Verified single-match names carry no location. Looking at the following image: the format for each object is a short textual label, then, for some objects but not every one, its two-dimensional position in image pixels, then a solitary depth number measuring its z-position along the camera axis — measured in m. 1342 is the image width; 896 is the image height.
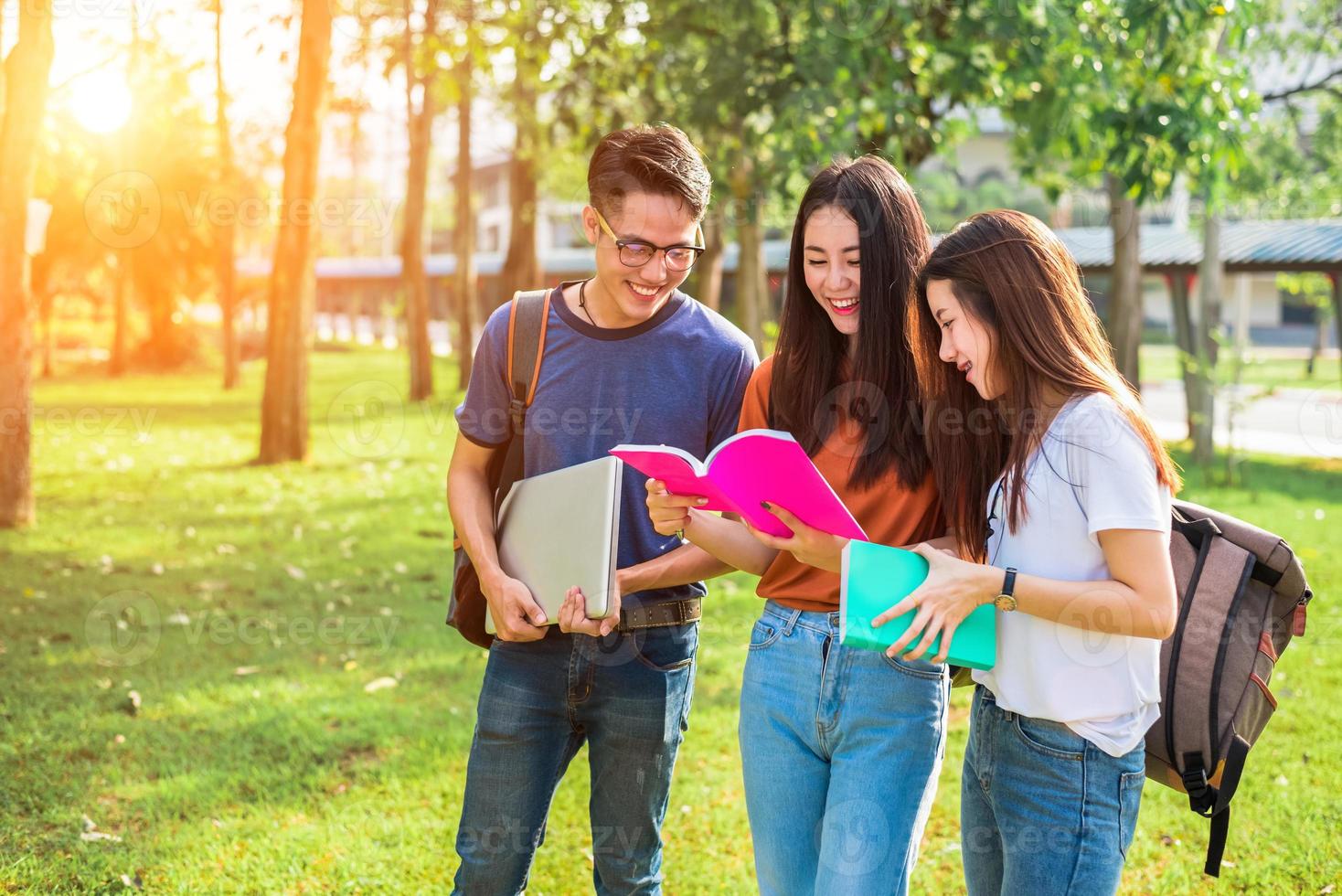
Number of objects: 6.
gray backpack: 2.21
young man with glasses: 2.53
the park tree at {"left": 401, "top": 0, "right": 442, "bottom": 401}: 20.62
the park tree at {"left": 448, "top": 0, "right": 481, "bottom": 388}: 21.45
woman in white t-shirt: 2.01
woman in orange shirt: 2.25
